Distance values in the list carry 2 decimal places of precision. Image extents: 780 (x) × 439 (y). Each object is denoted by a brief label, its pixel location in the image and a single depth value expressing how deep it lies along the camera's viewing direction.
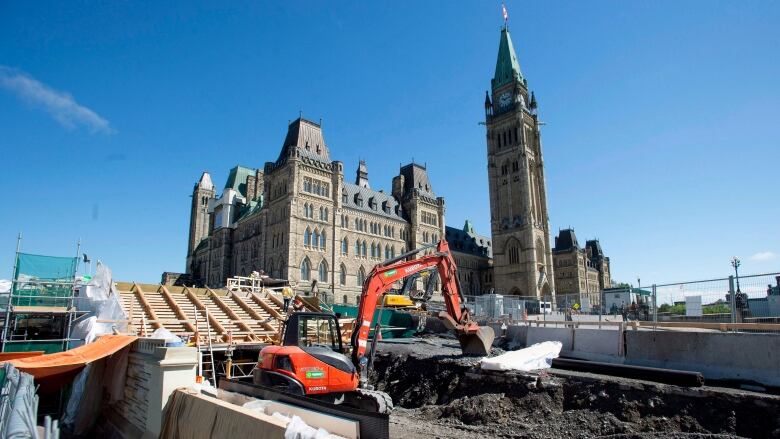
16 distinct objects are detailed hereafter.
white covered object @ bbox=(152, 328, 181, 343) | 10.38
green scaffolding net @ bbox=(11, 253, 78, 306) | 14.83
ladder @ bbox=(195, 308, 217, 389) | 13.35
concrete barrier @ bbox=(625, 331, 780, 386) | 9.98
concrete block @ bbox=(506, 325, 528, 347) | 18.48
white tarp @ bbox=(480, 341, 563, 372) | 12.29
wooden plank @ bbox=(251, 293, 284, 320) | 18.01
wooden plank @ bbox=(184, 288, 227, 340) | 15.20
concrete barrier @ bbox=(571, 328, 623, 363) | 13.52
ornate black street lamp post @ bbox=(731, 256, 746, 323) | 11.52
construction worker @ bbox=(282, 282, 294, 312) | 25.12
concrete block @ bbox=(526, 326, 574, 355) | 15.27
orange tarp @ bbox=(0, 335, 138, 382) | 6.62
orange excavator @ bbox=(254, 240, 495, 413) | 8.27
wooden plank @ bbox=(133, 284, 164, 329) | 14.85
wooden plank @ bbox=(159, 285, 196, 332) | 14.94
